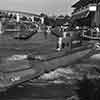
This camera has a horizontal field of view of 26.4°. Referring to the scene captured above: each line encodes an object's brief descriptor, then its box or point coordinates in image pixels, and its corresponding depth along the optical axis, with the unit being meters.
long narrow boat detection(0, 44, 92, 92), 6.81
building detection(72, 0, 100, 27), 58.66
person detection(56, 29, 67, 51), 16.34
